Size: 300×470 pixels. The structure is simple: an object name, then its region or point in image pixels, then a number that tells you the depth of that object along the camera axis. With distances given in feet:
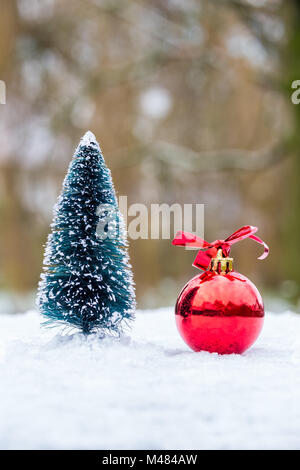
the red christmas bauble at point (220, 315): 2.18
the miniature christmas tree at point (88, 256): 2.22
